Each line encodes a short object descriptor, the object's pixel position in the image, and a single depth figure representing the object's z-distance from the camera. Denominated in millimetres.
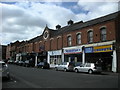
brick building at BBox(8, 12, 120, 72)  16609
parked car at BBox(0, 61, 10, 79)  8962
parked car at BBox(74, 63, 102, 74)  14419
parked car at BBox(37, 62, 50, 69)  22608
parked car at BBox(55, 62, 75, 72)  17418
